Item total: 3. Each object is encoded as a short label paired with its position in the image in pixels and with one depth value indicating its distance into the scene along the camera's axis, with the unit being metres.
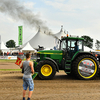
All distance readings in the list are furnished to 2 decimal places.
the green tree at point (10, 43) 142.50
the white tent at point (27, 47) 38.99
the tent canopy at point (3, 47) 45.04
